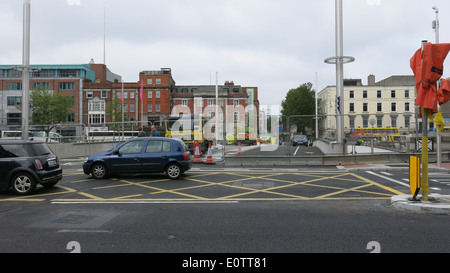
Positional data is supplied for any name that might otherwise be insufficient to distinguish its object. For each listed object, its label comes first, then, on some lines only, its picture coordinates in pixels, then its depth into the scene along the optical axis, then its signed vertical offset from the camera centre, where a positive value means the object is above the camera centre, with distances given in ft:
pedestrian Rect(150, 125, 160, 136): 55.26 +2.00
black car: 29.66 -2.02
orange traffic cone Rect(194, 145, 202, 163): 59.06 -2.07
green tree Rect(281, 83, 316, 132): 284.00 +36.25
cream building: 229.04 +33.92
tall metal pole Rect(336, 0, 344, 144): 59.93 +15.15
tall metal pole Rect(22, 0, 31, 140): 59.31 +14.94
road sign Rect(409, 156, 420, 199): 23.34 -2.32
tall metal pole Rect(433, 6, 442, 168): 46.25 -1.22
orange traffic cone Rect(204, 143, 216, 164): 57.79 -2.73
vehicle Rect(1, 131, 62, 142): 75.10 +2.33
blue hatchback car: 39.01 -1.79
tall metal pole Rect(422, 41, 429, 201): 23.65 -1.01
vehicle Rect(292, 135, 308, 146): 119.55 +1.18
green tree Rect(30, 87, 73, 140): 176.40 +20.04
